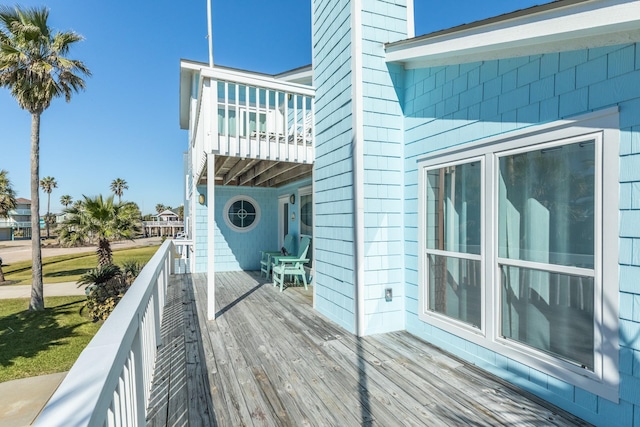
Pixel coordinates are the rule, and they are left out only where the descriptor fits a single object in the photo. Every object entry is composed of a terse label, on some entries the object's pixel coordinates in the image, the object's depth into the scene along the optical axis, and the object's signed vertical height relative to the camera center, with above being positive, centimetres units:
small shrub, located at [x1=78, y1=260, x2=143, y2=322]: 785 -186
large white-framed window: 201 -26
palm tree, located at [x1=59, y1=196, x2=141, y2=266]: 976 -26
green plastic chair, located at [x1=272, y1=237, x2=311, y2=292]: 594 -101
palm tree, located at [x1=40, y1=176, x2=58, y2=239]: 4978 +510
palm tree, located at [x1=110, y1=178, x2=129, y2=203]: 5253 +509
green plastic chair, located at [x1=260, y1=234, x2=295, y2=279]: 720 -90
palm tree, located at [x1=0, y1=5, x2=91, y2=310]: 938 +457
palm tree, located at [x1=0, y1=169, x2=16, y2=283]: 2041 +137
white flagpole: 579 +341
